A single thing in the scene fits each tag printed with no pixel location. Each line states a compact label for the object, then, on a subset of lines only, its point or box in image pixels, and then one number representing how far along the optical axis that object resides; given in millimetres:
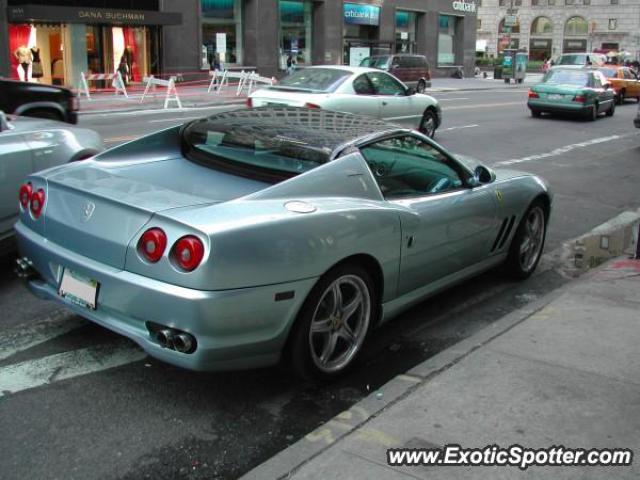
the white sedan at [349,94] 13117
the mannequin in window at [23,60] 27938
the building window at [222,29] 35375
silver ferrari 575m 3596
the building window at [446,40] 51281
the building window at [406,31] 47312
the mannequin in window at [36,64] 28344
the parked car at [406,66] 33156
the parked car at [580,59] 40688
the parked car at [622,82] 29156
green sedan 21156
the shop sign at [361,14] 42594
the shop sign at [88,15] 27000
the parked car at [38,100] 10836
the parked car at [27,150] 5762
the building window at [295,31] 39375
